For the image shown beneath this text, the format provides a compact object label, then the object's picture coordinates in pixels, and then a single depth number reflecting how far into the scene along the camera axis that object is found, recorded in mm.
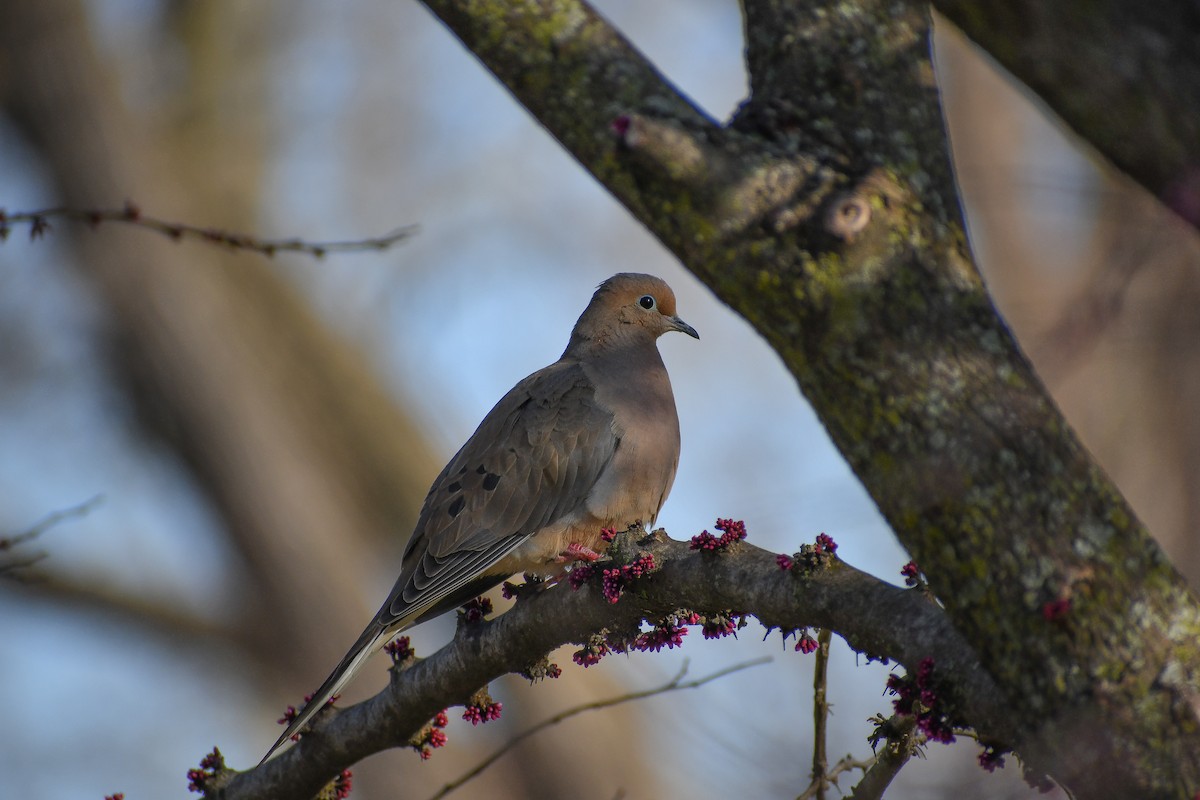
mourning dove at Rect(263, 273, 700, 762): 8875
